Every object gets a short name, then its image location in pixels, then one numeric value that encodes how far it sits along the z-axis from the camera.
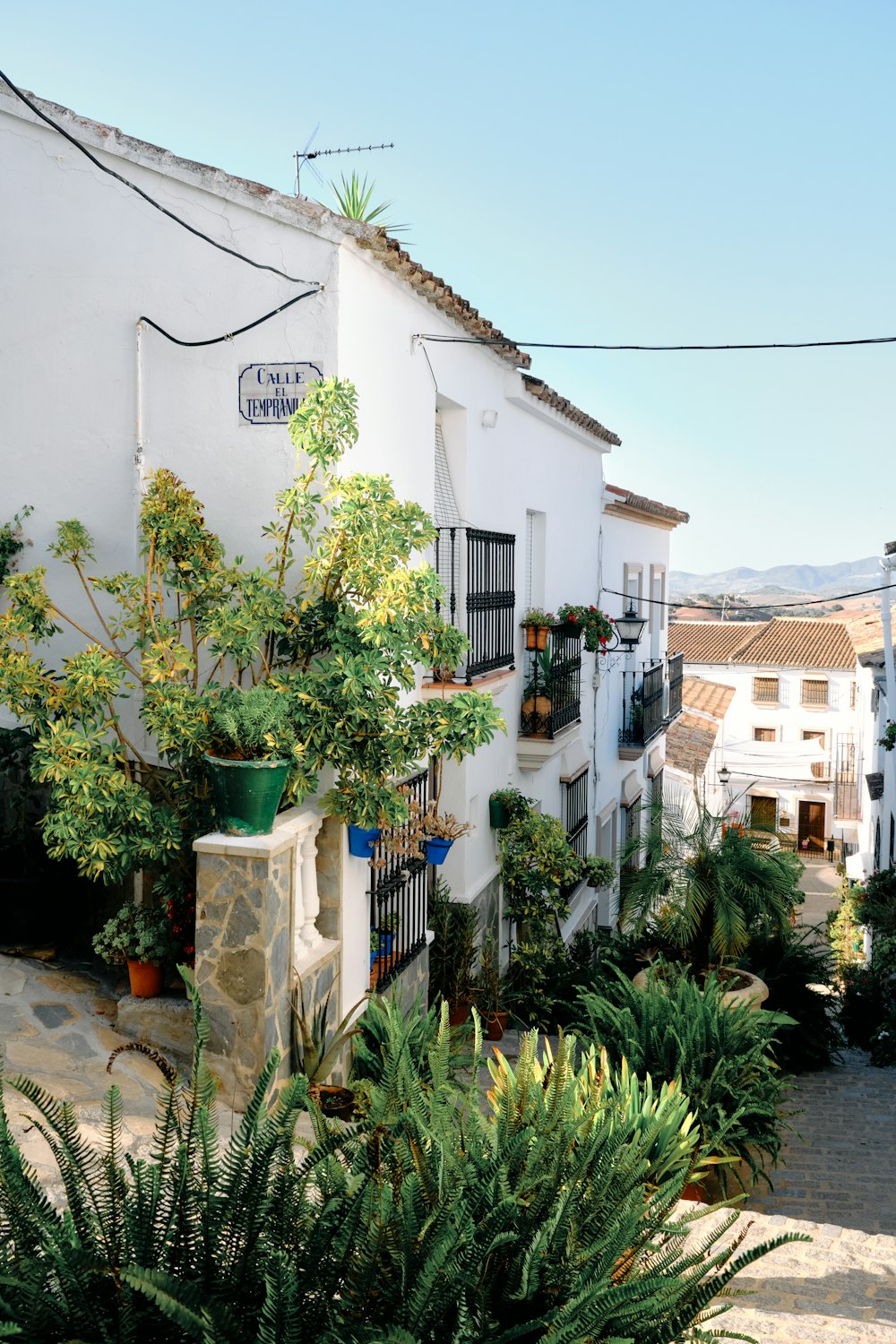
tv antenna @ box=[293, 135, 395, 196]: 9.02
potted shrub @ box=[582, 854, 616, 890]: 12.41
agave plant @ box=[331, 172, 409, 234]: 8.95
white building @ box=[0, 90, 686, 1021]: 6.71
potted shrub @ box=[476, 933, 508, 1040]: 9.42
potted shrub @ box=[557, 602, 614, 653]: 12.28
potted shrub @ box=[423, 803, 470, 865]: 7.72
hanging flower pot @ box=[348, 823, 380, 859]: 6.88
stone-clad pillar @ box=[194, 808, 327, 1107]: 5.74
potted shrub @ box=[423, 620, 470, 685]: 6.59
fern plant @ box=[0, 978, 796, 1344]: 2.96
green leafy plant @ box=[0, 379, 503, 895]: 5.97
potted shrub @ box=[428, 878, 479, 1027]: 9.41
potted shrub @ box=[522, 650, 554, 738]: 11.60
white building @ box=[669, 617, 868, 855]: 40.44
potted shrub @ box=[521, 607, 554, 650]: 11.62
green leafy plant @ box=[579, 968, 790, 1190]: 7.21
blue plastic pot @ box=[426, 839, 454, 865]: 8.28
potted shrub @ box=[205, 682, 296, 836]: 5.76
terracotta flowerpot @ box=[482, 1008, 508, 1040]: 9.32
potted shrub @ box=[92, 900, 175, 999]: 6.22
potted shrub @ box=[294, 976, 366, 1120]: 6.18
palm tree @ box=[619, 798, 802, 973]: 10.20
